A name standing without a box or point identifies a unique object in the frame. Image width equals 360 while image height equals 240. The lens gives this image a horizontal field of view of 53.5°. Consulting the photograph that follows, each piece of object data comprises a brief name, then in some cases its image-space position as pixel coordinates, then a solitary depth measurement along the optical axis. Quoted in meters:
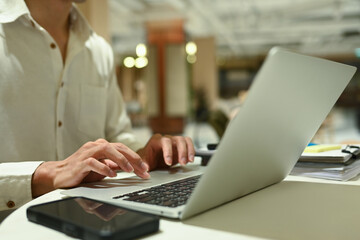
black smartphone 0.47
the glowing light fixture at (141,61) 14.23
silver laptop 0.51
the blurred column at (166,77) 12.13
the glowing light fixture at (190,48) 12.06
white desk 0.51
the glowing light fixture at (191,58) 12.97
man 0.92
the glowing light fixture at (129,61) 17.69
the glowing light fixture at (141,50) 11.38
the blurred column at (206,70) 14.73
